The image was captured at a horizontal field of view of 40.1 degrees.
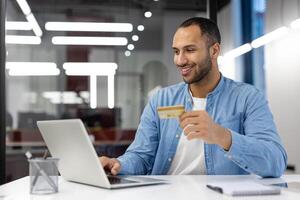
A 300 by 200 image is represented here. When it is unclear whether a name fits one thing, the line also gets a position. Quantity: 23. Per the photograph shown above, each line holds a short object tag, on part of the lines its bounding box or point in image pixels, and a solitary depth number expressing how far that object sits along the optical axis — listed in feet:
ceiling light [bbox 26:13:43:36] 11.39
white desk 3.68
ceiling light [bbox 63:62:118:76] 11.37
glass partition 11.37
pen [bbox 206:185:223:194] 3.84
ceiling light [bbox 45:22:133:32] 11.50
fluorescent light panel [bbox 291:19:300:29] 10.77
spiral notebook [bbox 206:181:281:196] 3.65
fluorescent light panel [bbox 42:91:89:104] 11.53
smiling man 5.35
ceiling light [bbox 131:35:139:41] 11.63
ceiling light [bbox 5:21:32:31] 11.33
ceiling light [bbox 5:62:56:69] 11.30
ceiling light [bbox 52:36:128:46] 11.54
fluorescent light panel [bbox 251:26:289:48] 11.63
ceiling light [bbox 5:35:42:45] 11.36
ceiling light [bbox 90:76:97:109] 11.45
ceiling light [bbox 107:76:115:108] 11.50
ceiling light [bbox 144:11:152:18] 11.77
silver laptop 3.99
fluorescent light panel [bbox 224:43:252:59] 14.02
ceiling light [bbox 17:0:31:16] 11.42
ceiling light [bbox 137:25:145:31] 11.67
